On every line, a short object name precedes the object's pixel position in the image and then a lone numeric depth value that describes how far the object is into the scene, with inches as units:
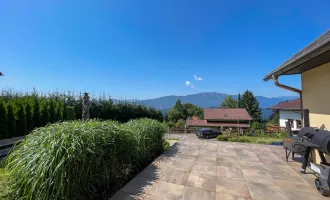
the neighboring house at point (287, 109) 850.6
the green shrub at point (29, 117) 221.2
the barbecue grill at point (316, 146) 103.4
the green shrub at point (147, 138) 159.3
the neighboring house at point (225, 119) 1127.4
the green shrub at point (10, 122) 200.2
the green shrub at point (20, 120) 209.7
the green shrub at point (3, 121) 192.5
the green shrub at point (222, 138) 435.8
